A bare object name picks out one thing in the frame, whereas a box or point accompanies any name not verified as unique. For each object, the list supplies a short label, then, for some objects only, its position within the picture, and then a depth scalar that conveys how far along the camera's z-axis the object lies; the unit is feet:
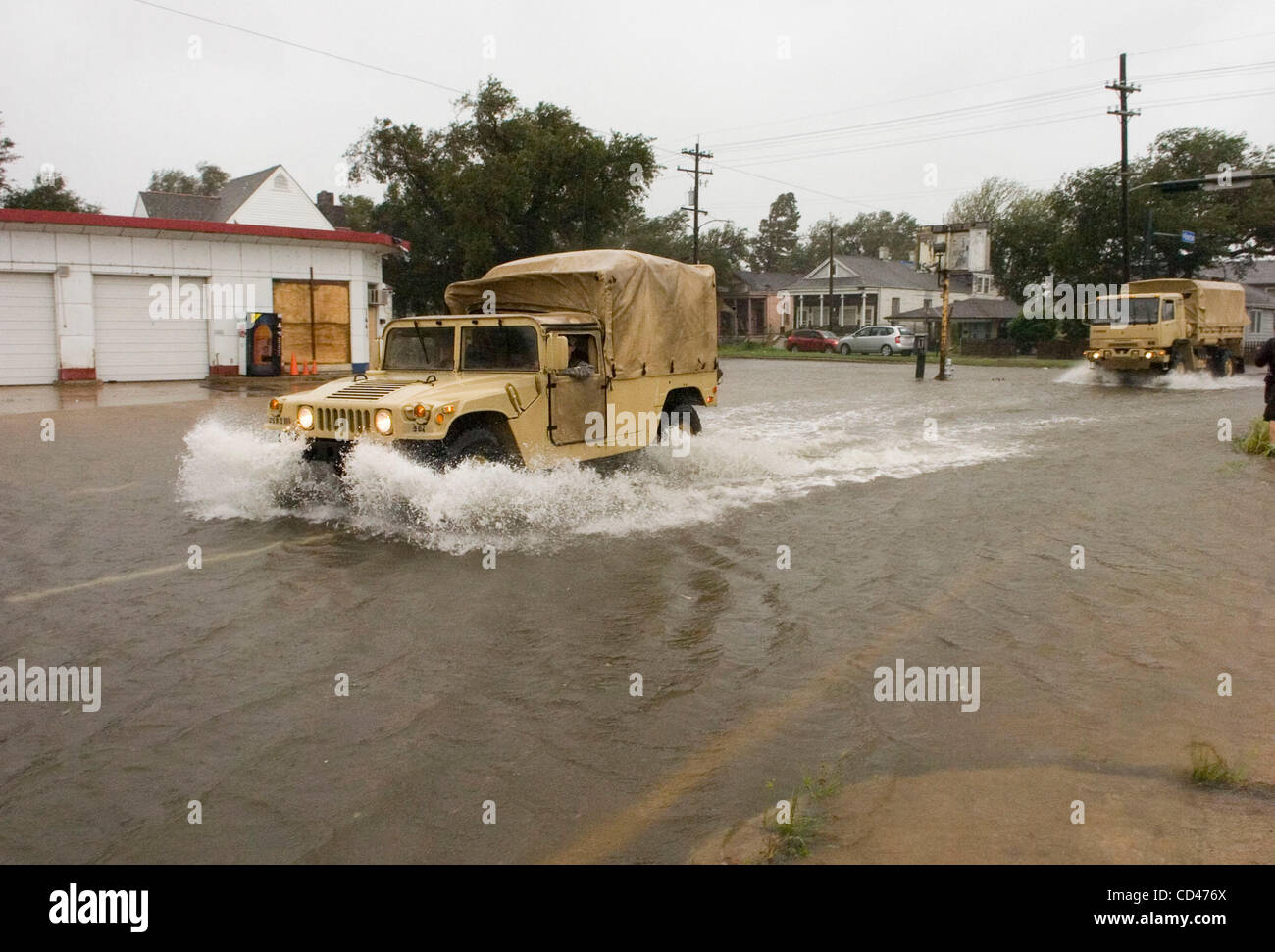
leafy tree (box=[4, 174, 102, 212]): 162.40
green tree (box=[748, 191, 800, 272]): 407.64
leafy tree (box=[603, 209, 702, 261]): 234.58
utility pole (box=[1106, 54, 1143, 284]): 122.01
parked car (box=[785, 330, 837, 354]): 179.63
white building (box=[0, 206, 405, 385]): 78.89
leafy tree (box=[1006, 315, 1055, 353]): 163.12
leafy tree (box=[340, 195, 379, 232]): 201.71
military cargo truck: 89.35
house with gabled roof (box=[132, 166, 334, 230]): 149.89
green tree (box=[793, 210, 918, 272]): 418.92
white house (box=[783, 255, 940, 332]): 243.60
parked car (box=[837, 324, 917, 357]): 161.99
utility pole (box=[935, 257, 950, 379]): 99.04
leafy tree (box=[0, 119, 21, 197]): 159.53
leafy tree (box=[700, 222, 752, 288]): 239.30
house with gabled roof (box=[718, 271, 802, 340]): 260.42
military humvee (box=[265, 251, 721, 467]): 29.17
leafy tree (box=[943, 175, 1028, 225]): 298.35
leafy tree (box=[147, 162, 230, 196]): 323.16
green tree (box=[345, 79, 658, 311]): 151.74
